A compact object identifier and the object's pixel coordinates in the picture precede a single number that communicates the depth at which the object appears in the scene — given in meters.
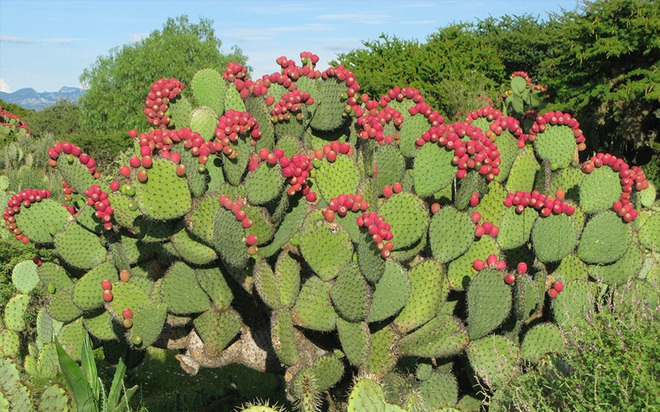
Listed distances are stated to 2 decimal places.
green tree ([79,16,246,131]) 33.69
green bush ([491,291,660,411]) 2.90
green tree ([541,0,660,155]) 9.68
